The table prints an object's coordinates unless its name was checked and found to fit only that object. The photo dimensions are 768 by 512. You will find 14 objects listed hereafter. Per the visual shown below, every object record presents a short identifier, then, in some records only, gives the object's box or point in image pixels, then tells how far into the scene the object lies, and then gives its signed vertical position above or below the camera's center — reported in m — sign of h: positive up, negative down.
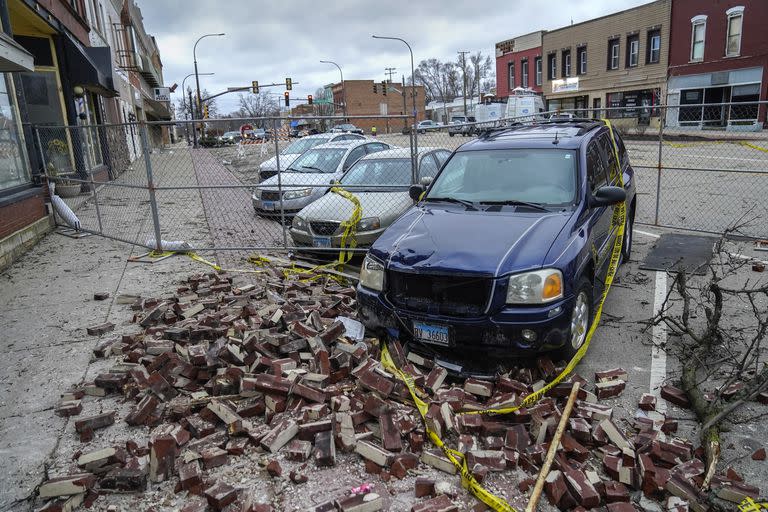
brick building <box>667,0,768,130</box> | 31.83 +2.77
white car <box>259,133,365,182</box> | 14.30 -0.74
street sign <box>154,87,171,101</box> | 57.99 +3.95
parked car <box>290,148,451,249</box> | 8.21 -1.21
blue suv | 4.41 -1.16
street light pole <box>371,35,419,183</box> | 8.66 -0.52
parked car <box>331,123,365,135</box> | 22.60 -0.31
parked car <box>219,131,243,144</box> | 29.43 -0.62
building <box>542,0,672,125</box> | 37.28 +3.43
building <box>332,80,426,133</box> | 94.25 +3.48
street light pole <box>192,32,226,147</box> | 49.24 +4.45
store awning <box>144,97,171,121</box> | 47.19 +2.16
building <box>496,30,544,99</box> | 48.53 +4.29
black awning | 15.85 +1.91
